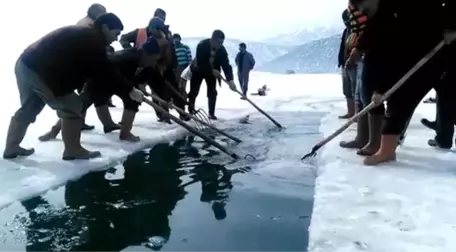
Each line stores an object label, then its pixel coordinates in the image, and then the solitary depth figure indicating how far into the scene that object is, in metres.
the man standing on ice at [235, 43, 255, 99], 17.73
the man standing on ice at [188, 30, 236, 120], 9.52
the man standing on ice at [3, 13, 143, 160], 5.48
